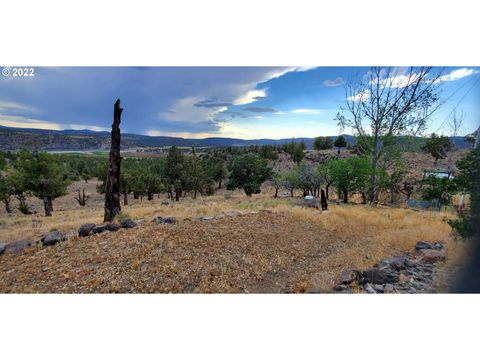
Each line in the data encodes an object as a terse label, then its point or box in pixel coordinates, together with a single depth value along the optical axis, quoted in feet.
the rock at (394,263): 9.69
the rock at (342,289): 8.24
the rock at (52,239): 11.18
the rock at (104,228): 12.31
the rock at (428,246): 11.66
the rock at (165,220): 14.15
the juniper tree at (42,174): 33.71
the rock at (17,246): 10.74
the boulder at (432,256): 10.17
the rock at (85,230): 12.11
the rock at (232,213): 17.07
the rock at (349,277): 8.82
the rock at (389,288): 8.15
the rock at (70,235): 11.71
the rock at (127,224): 13.04
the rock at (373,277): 8.61
